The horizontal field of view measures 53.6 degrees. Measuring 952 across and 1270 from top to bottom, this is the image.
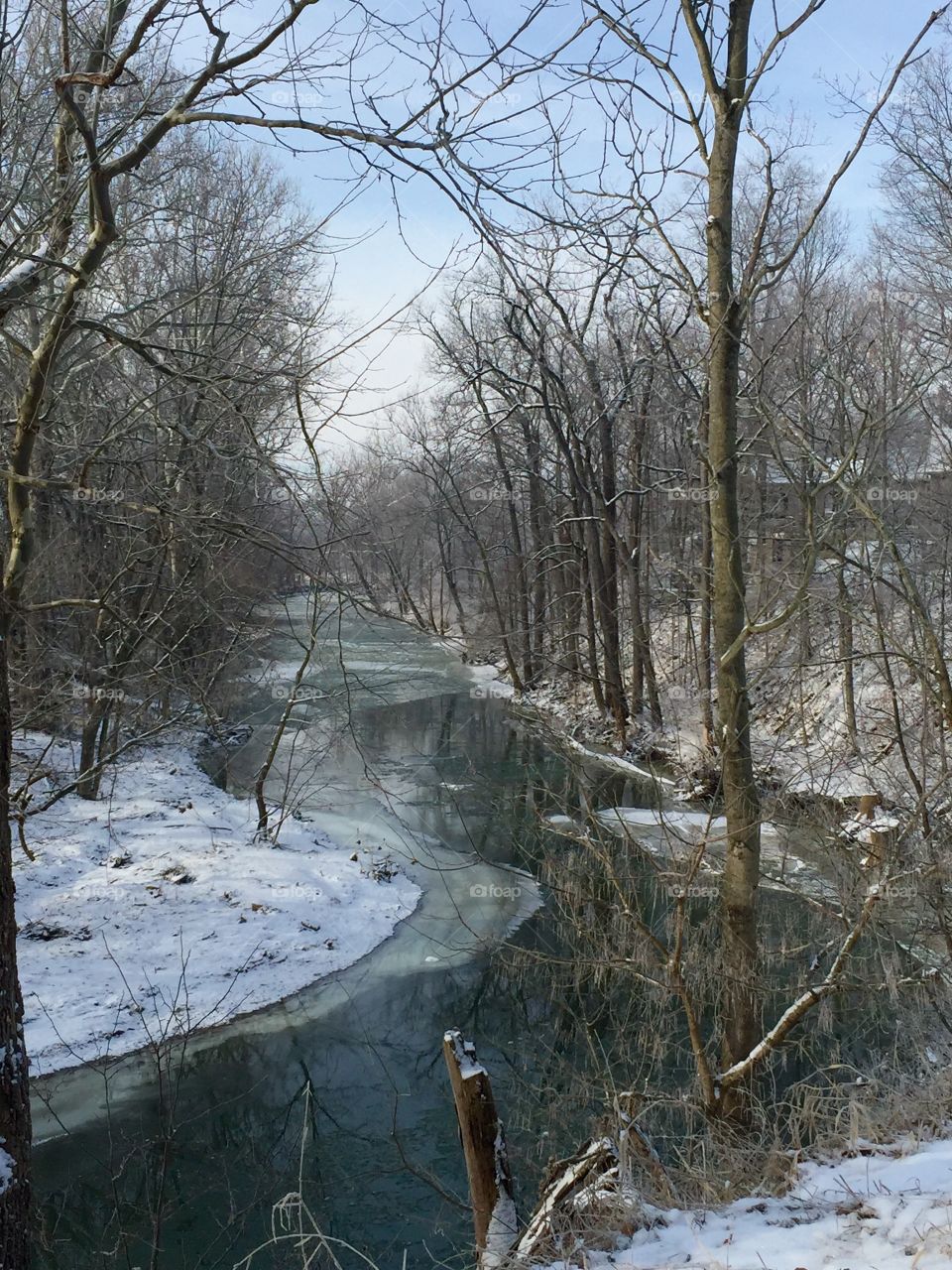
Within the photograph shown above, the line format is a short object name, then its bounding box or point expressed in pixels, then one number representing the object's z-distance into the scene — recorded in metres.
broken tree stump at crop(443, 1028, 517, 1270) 4.63
